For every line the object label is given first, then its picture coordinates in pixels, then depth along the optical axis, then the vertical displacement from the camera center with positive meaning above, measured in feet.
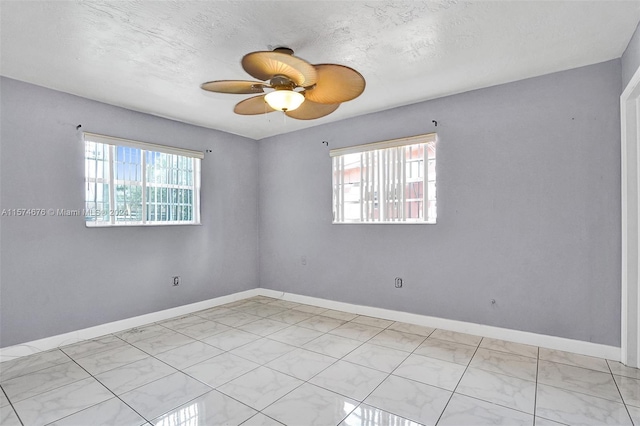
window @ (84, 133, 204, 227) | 10.94 +1.18
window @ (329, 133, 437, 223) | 11.53 +1.29
